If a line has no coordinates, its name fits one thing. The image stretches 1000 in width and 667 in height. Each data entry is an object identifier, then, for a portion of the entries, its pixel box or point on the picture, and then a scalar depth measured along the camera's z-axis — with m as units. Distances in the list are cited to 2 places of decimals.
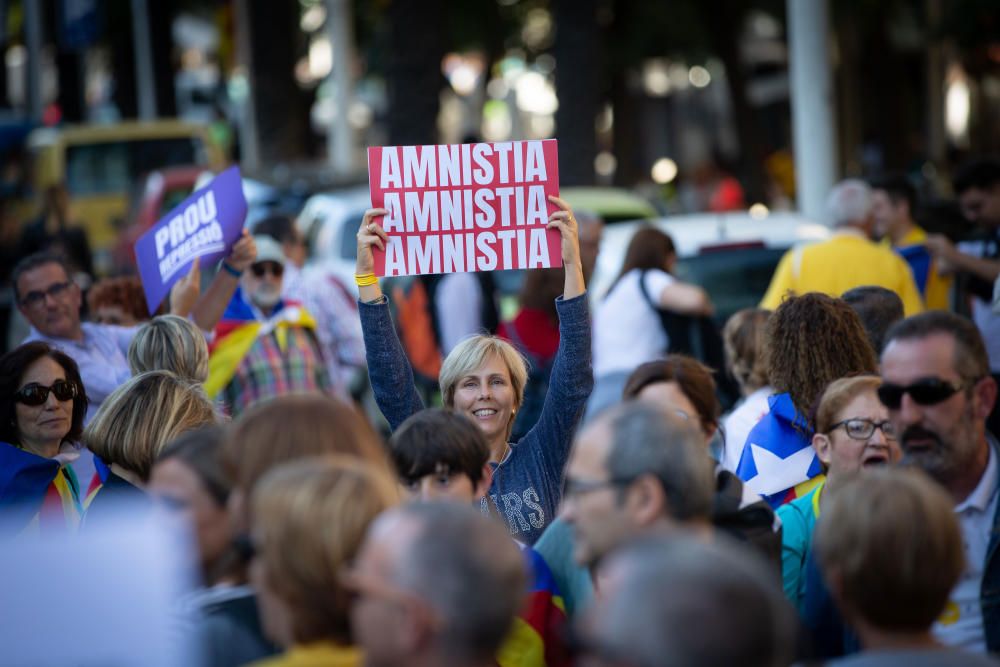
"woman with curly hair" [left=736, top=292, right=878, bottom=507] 11.05
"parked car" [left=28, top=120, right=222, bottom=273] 50.16
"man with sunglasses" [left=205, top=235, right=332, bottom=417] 16.47
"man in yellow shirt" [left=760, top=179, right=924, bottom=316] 16.81
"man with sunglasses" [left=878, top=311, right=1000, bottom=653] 8.39
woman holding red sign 10.88
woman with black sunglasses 11.23
